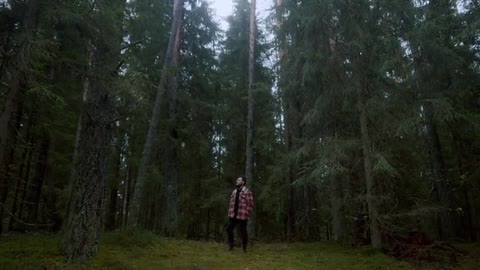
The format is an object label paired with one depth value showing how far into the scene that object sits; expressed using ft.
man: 31.17
